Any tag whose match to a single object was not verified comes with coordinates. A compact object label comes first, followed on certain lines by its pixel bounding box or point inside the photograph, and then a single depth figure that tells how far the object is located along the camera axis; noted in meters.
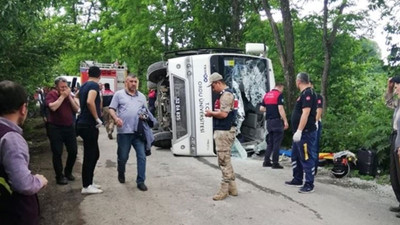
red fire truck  20.80
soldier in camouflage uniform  5.91
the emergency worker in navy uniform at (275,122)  8.57
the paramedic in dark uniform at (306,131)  6.38
